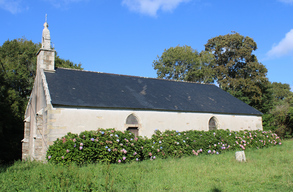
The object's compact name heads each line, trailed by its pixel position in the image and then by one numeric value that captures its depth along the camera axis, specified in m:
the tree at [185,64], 37.12
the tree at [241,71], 30.98
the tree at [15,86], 21.98
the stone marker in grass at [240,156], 11.84
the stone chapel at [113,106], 13.44
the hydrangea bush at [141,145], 11.01
